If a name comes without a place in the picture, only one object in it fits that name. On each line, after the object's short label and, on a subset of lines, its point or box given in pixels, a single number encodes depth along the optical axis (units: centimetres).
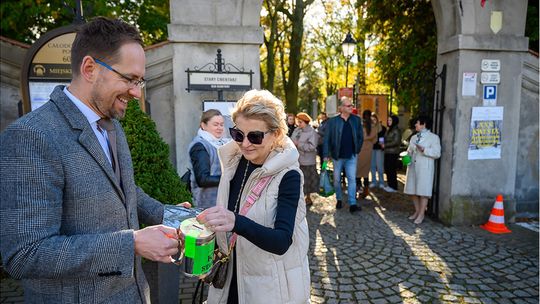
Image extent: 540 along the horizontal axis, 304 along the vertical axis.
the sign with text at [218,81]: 521
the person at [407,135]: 979
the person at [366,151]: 815
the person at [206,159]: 350
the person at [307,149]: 706
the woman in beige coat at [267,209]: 180
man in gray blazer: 118
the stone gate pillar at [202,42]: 516
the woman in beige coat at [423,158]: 593
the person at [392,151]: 842
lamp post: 1250
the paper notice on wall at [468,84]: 580
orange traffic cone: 575
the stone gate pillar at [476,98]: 577
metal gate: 617
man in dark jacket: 661
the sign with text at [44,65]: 447
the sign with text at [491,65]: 583
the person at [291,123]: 962
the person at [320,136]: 867
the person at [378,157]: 876
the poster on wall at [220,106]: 519
